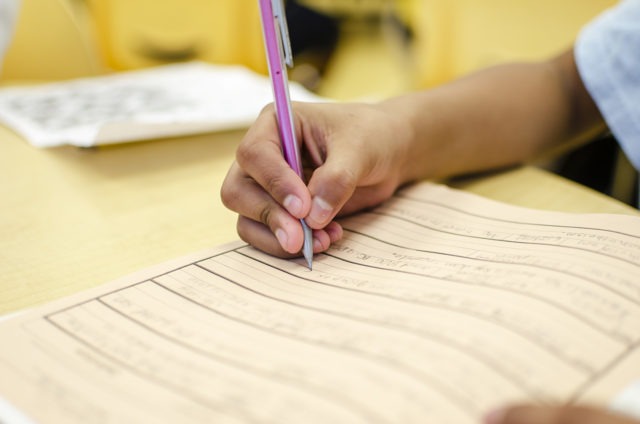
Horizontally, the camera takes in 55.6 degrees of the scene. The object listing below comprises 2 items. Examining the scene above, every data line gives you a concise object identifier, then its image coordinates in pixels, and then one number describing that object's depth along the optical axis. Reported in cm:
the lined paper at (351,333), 27
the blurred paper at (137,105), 70
